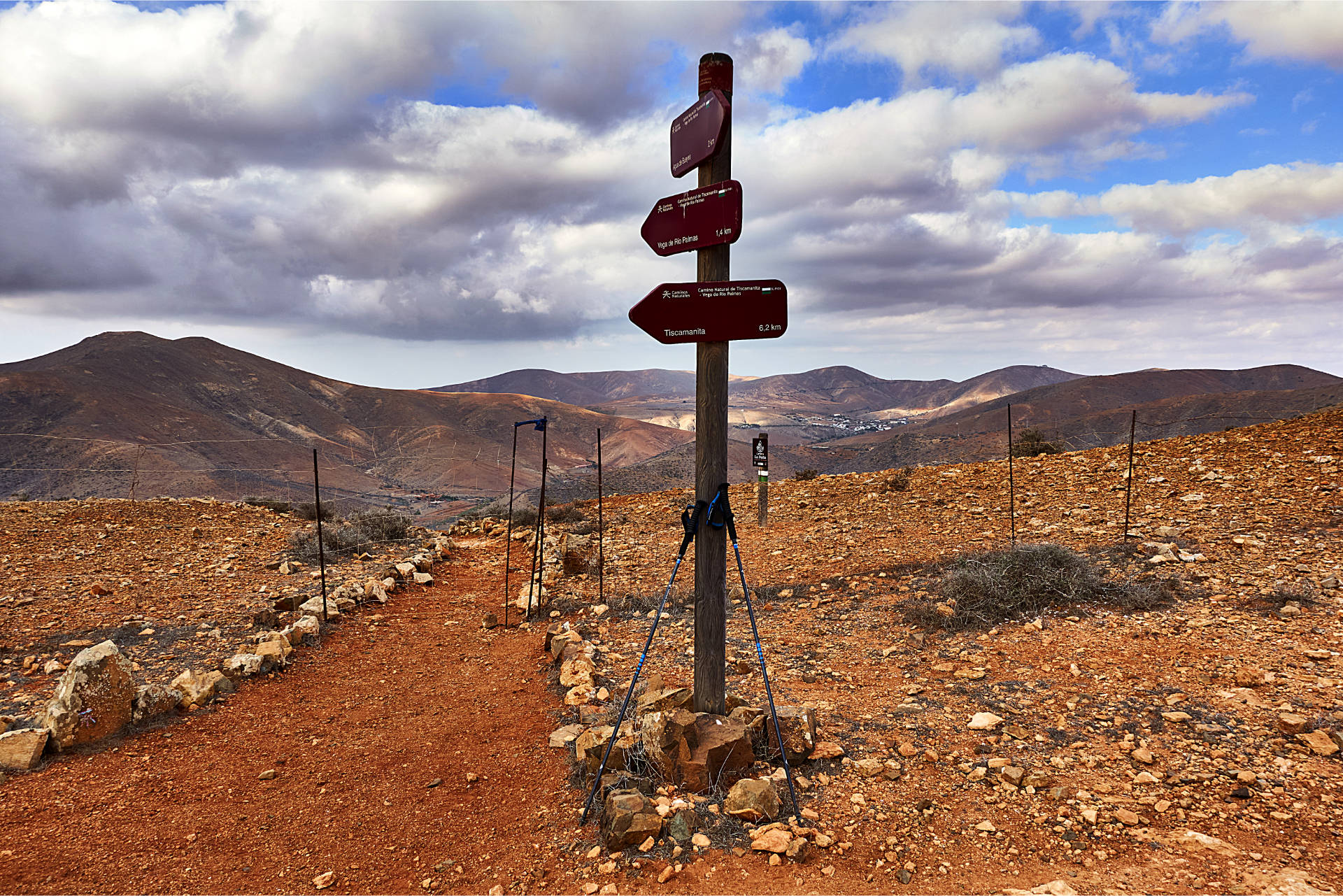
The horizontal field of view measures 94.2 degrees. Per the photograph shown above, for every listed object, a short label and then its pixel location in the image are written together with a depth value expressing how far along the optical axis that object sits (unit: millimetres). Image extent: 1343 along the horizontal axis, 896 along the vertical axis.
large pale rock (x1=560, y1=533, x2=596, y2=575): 10352
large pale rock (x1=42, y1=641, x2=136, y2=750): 4602
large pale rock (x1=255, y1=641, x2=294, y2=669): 6238
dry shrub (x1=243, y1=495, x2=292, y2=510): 15430
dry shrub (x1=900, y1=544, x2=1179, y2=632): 6051
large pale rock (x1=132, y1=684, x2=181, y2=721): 5008
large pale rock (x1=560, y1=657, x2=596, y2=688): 5702
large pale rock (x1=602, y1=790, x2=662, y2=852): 3330
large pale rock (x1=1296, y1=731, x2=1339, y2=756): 3523
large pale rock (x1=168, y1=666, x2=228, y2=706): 5387
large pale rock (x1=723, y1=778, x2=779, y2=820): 3414
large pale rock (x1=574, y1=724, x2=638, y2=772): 3975
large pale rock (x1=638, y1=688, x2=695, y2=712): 4191
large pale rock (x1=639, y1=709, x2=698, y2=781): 3799
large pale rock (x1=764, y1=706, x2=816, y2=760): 3920
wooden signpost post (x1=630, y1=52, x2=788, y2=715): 3527
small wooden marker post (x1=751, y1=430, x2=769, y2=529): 11012
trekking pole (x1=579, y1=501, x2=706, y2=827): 3682
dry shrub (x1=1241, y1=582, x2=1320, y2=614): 5438
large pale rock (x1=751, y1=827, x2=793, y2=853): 3178
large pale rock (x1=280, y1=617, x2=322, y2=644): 6926
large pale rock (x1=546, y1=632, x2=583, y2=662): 6512
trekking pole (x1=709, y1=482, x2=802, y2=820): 3719
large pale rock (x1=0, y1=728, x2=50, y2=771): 4289
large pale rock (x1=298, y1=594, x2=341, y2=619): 7820
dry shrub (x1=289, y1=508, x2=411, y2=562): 11305
